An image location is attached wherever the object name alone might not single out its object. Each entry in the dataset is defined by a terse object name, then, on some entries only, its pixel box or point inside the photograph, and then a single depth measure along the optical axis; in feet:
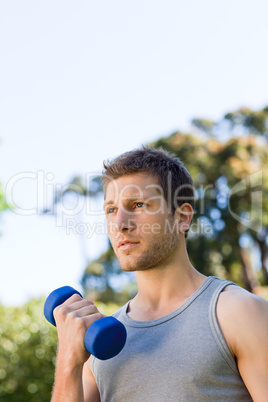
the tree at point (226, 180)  64.18
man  6.75
